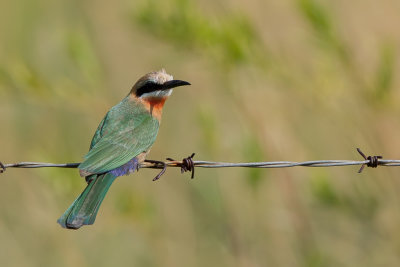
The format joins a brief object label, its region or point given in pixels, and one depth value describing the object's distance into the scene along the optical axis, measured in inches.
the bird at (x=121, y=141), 340.2
